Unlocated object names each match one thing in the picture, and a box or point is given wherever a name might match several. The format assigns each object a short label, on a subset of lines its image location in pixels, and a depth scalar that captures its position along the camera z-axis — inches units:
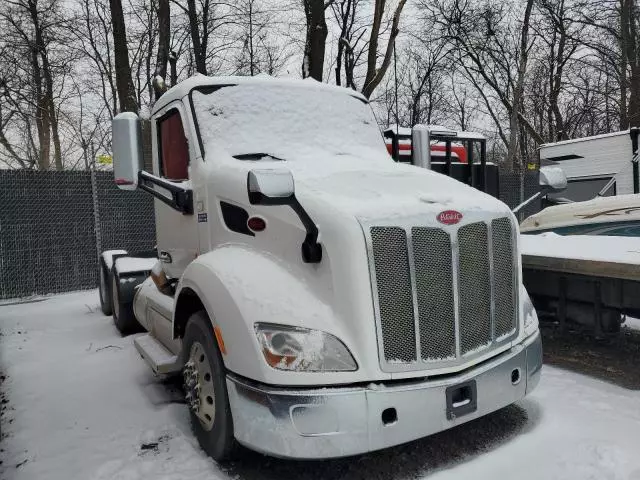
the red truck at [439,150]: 448.5
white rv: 421.7
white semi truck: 108.0
